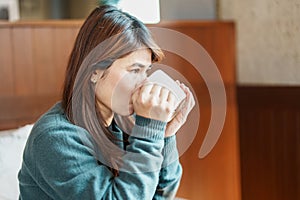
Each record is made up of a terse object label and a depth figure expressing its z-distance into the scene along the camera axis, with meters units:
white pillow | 2.23
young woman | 1.46
